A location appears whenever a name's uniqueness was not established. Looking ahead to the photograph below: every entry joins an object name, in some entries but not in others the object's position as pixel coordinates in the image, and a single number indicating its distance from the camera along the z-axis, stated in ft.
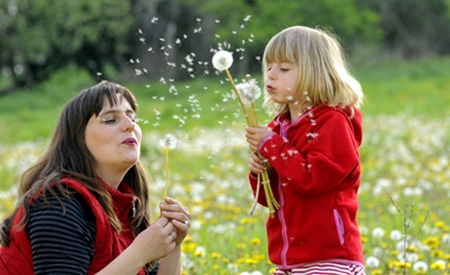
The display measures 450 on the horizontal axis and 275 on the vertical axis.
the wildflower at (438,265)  20.57
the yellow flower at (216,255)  23.95
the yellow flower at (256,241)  25.75
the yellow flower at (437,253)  22.78
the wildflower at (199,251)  23.76
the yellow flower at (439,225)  26.30
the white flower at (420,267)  21.02
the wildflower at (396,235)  24.45
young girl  15.82
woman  14.31
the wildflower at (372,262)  21.64
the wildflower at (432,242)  23.10
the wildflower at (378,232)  25.24
